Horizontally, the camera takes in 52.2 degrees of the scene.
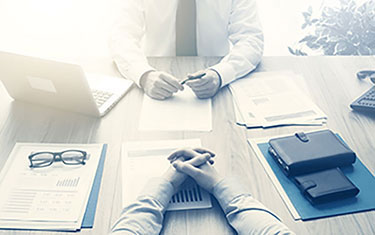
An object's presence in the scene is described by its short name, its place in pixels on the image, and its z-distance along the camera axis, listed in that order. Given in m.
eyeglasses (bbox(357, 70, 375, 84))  1.43
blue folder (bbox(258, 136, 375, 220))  0.91
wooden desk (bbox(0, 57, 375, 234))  0.89
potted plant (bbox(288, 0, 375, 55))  2.17
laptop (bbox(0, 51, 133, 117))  1.12
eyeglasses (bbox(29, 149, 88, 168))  1.06
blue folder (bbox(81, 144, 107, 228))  0.89
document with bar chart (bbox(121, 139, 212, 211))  0.95
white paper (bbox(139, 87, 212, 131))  1.20
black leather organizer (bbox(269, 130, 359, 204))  0.94
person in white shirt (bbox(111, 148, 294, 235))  0.86
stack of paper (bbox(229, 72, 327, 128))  1.23
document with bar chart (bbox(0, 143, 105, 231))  0.90
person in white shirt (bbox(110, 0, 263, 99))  1.35
